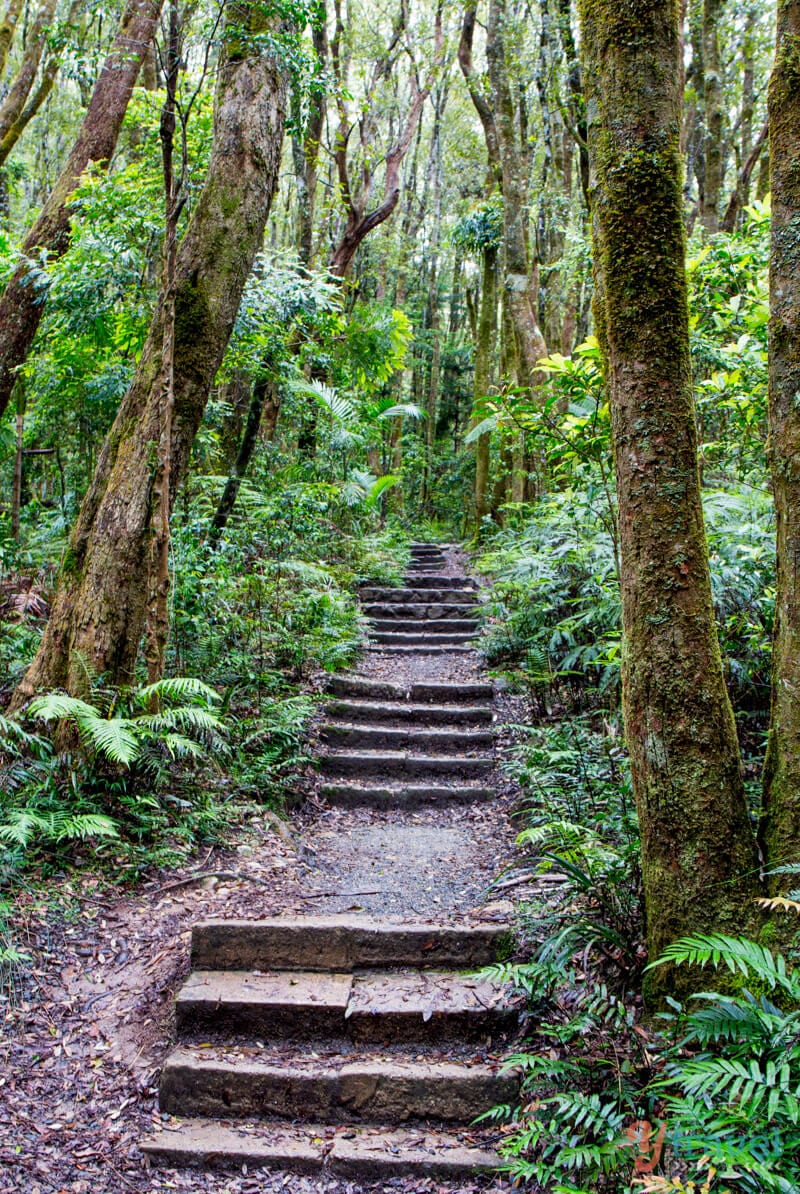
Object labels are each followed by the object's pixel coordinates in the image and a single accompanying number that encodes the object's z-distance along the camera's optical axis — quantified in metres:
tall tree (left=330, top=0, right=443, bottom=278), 11.61
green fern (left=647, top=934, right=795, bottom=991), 1.99
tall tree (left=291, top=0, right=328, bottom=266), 10.59
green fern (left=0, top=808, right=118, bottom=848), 3.62
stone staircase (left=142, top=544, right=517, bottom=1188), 2.72
